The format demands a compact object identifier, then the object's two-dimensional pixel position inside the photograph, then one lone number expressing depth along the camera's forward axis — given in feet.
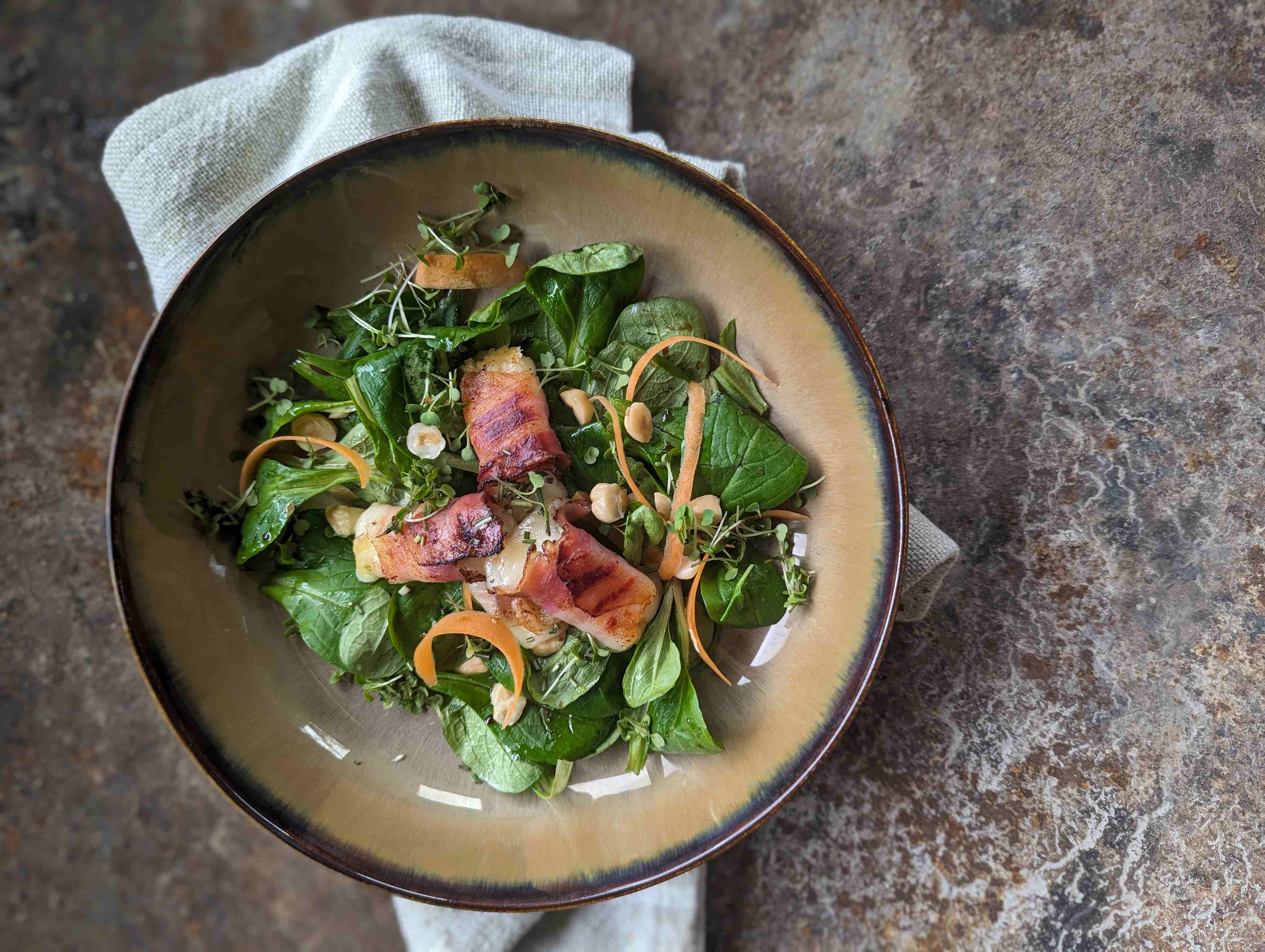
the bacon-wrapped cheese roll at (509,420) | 0.91
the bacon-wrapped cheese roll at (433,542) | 0.90
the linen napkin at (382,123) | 1.08
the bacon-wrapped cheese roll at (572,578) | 0.90
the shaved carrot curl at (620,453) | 0.93
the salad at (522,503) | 0.93
